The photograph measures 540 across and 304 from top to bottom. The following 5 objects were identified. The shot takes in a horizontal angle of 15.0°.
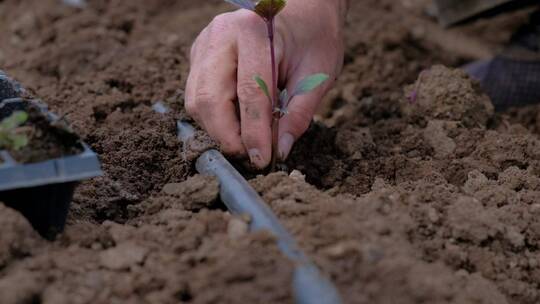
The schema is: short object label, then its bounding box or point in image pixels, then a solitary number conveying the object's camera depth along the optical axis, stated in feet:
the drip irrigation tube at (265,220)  3.46
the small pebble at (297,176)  3.74
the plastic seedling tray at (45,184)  3.53
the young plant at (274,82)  3.78
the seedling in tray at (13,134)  3.53
